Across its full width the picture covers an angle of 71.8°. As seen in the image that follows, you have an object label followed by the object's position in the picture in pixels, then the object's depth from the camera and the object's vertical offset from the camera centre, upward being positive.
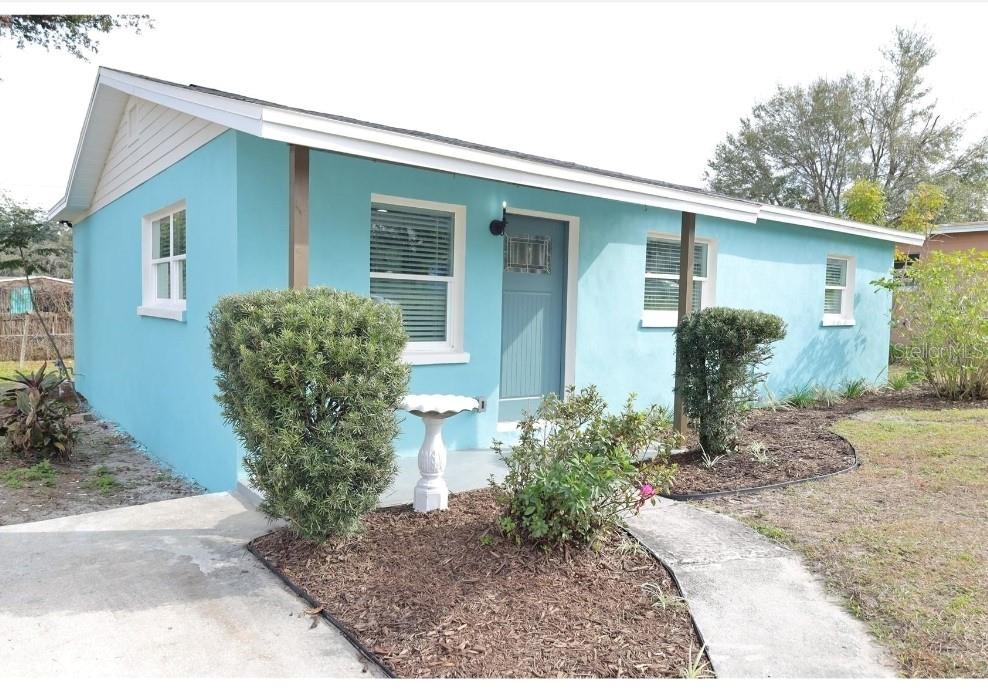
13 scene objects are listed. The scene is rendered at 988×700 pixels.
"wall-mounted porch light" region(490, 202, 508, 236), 6.37 +0.76
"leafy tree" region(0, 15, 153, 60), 11.16 +4.41
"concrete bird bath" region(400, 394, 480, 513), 4.35 -0.96
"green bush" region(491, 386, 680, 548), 3.51 -0.86
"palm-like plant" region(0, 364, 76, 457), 6.77 -1.30
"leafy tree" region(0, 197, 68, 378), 10.76 +0.90
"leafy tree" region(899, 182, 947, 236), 18.55 +3.12
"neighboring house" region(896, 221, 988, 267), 15.61 +1.99
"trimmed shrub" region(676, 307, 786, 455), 5.60 -0.42
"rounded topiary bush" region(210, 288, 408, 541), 3.38 -0.49
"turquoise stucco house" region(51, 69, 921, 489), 5.07 +0.52
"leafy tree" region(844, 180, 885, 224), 19.14 +3.30
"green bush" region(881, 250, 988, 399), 9.47 +0.01
